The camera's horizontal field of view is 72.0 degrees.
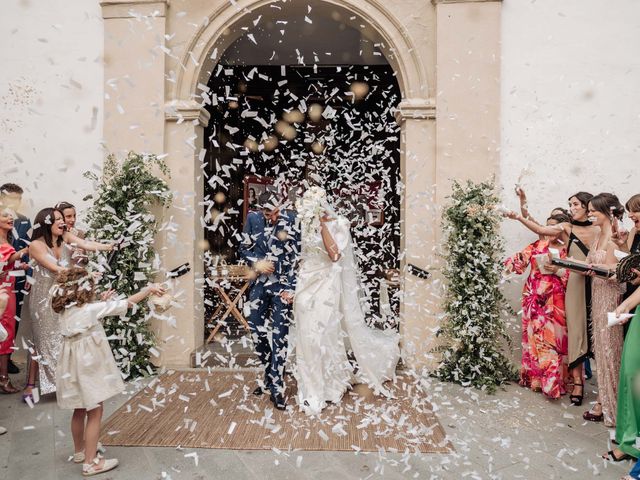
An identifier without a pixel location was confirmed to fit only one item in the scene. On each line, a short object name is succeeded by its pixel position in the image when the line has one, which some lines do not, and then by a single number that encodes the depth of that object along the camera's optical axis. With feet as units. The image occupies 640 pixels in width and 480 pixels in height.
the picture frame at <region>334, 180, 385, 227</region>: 27.97
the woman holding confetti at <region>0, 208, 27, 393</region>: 14.60
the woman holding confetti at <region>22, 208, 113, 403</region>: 14.85
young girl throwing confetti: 10.19
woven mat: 12.05
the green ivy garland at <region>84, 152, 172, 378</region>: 17.19
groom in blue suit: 14.47
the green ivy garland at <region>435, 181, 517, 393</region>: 16.71
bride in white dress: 14.67
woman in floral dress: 15.89
